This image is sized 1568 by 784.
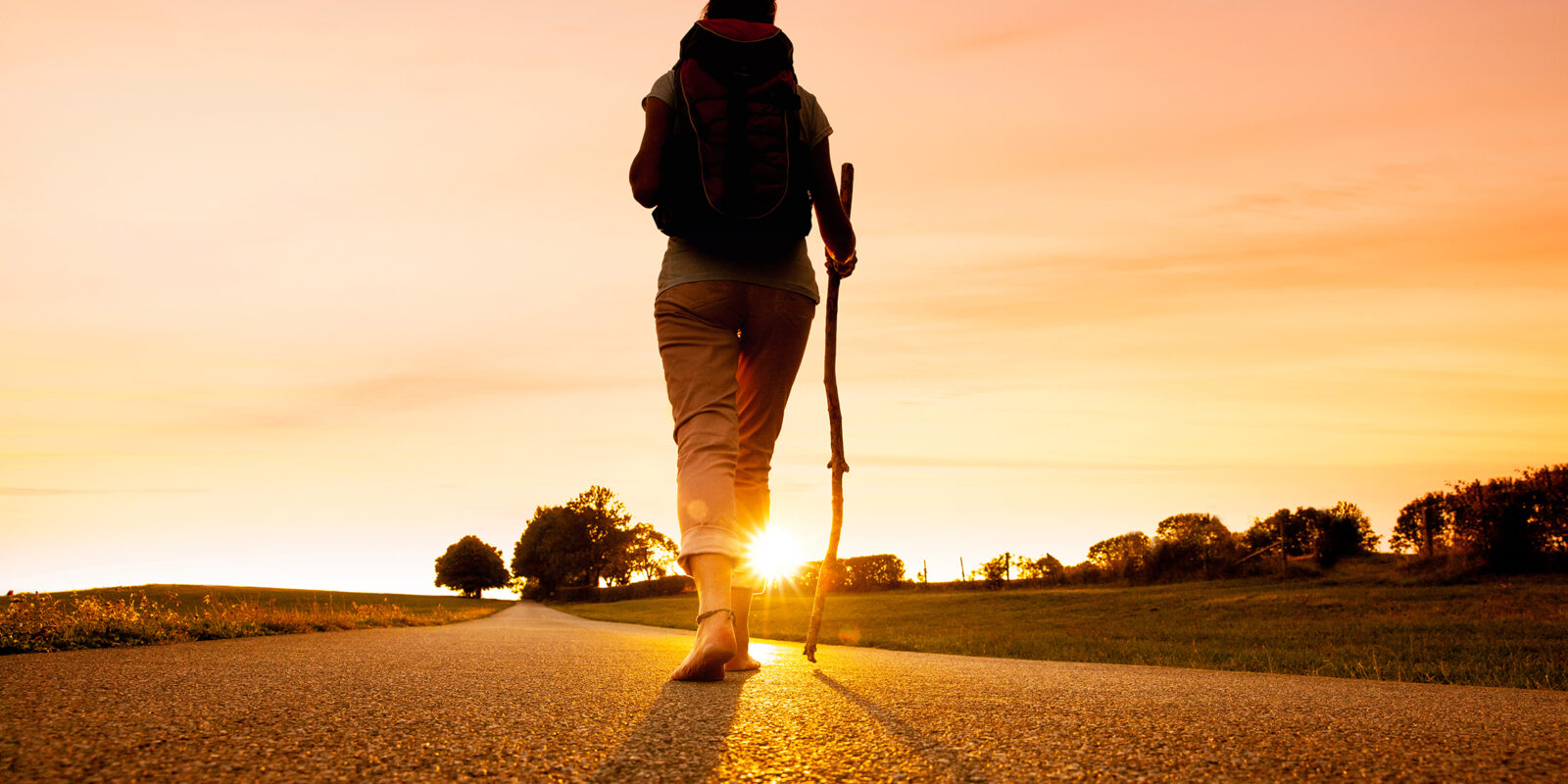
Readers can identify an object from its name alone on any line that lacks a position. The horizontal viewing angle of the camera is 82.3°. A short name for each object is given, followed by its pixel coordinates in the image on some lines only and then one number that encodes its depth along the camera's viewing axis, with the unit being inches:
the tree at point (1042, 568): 1599.4
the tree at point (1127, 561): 1443.2
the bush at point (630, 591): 2829.7
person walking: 125.6
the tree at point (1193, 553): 1405.0
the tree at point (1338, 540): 1342.3
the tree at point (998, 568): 1611.7
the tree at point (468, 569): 4281.5
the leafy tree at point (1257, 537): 1566.2
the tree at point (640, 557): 3289.9
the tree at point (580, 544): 3240.7
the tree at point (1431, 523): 1206.3
